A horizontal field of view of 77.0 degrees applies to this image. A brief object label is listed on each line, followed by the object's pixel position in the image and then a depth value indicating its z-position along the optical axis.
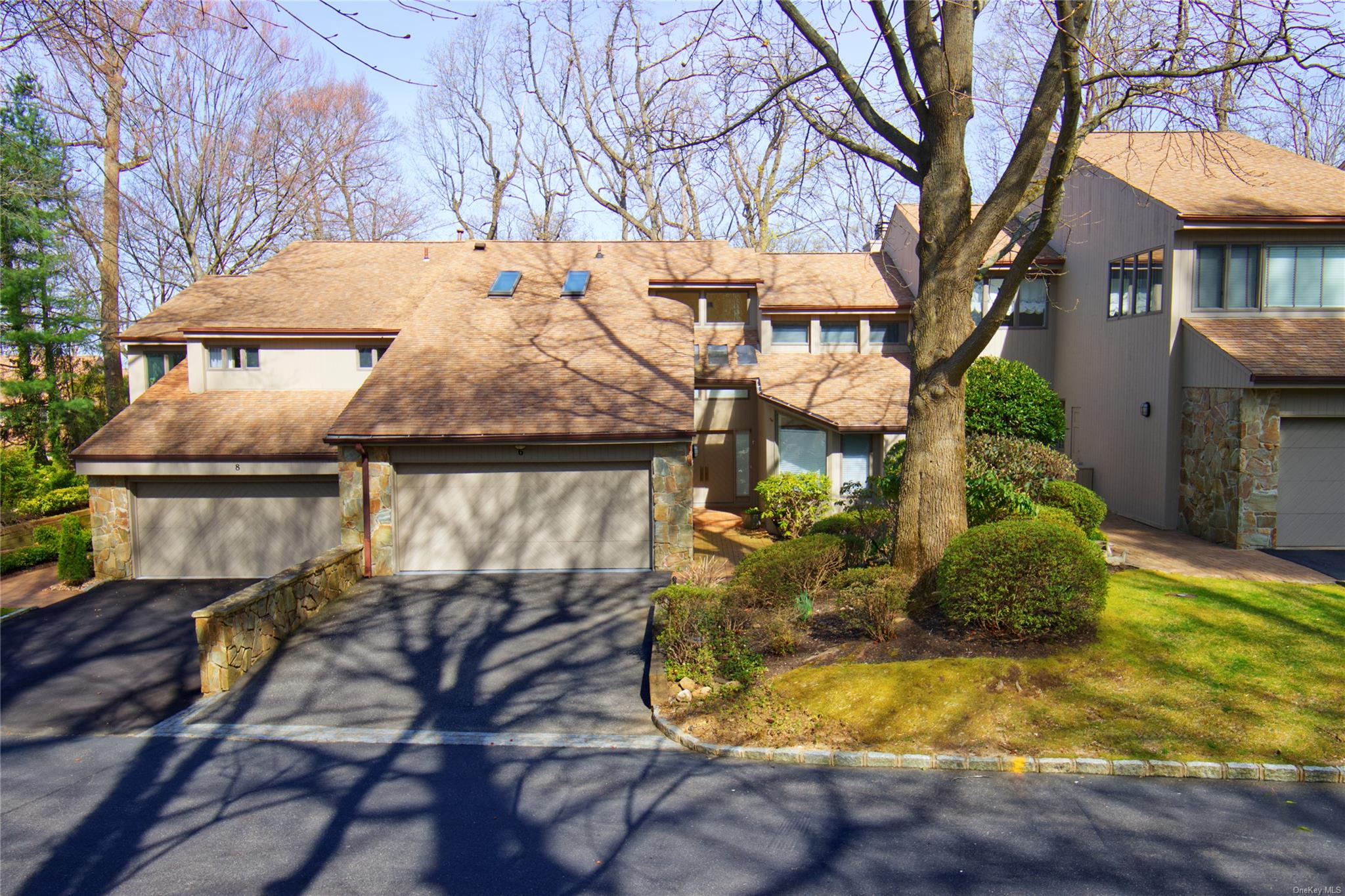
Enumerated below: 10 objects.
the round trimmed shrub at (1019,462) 12.65
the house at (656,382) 13.55
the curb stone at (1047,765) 6.36
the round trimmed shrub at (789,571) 10.02
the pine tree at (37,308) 19.92
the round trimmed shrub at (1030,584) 8.14
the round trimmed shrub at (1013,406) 15.01
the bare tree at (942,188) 9.00
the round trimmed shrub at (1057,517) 11.38
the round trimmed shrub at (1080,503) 12.43
